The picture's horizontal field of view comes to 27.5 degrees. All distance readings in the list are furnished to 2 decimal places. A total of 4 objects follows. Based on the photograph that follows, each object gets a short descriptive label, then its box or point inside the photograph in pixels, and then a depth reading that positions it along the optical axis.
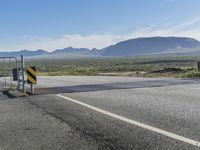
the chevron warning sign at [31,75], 15.76
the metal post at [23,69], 16.10
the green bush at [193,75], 26.00
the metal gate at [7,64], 21.30
